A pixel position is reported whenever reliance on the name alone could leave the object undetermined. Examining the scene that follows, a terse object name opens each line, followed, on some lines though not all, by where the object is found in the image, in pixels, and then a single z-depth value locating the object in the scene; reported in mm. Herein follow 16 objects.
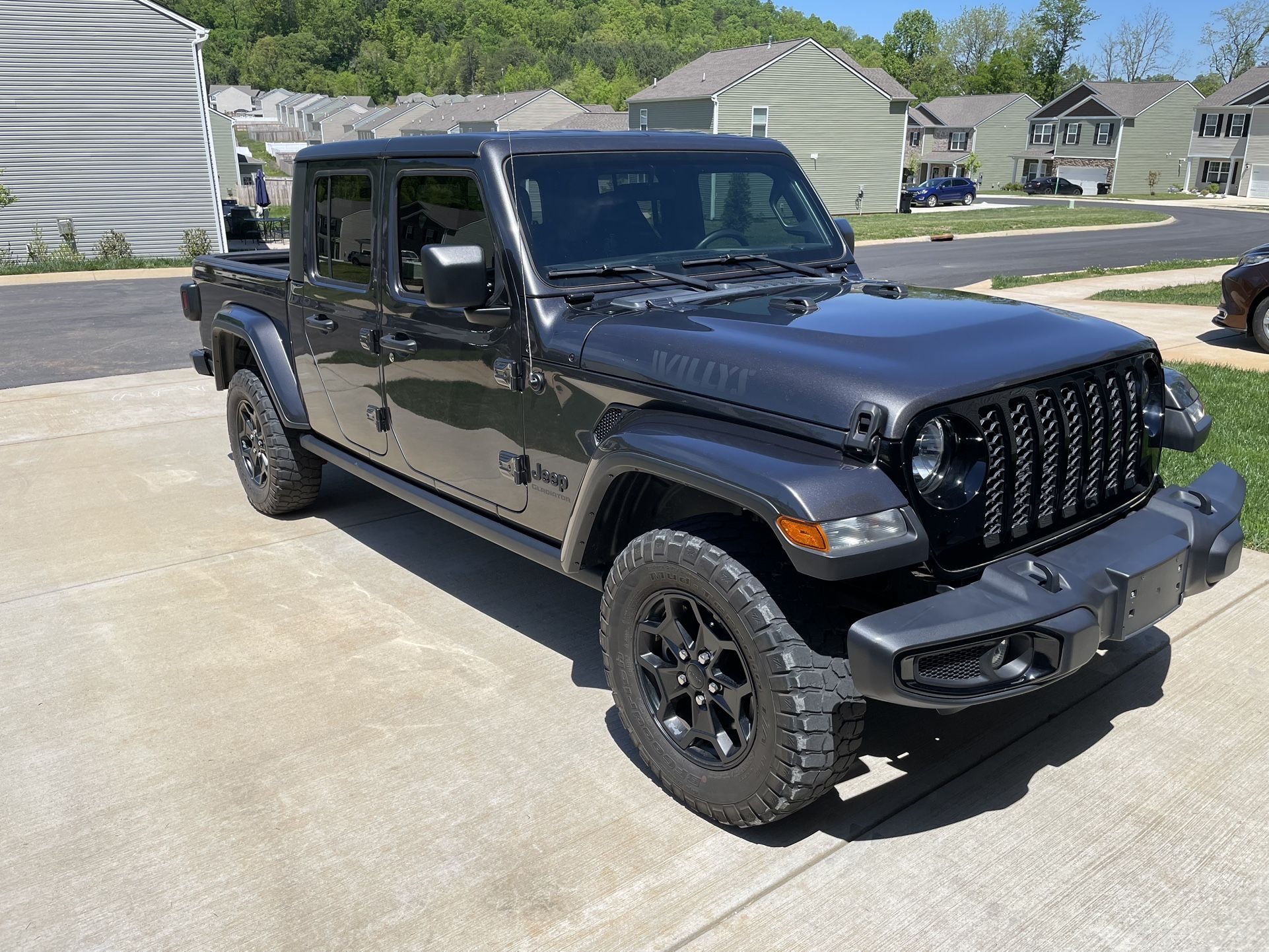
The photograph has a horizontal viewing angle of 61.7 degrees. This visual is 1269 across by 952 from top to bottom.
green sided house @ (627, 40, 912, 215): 43906
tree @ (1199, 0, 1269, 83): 98500
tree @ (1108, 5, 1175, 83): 106938
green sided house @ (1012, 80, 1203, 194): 66875
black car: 62844
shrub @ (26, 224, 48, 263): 23938
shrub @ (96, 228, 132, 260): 24641
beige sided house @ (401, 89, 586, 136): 60656
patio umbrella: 35062
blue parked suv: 51625
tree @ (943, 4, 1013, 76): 114250
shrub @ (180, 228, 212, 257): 25500
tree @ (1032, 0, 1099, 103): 97000
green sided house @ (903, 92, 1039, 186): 73750
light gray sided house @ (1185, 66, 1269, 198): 60906
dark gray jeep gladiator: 2797
